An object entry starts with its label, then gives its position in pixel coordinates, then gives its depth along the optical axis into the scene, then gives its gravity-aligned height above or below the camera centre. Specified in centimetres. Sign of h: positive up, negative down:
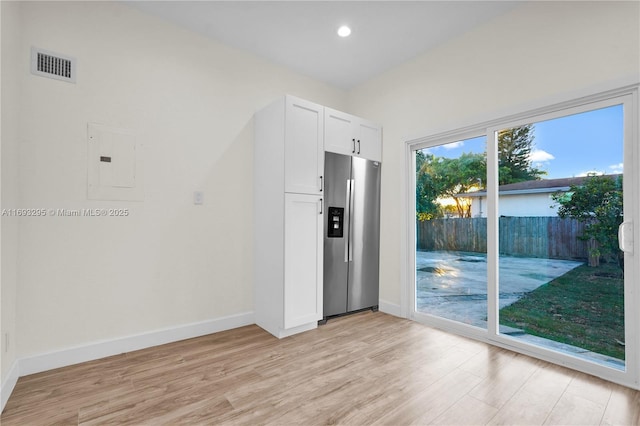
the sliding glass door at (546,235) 208 -16
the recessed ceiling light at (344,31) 277 +175
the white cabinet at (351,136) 319 +91
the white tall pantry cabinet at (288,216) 281 -1
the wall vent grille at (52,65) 214 +111
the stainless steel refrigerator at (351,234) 321 -21
